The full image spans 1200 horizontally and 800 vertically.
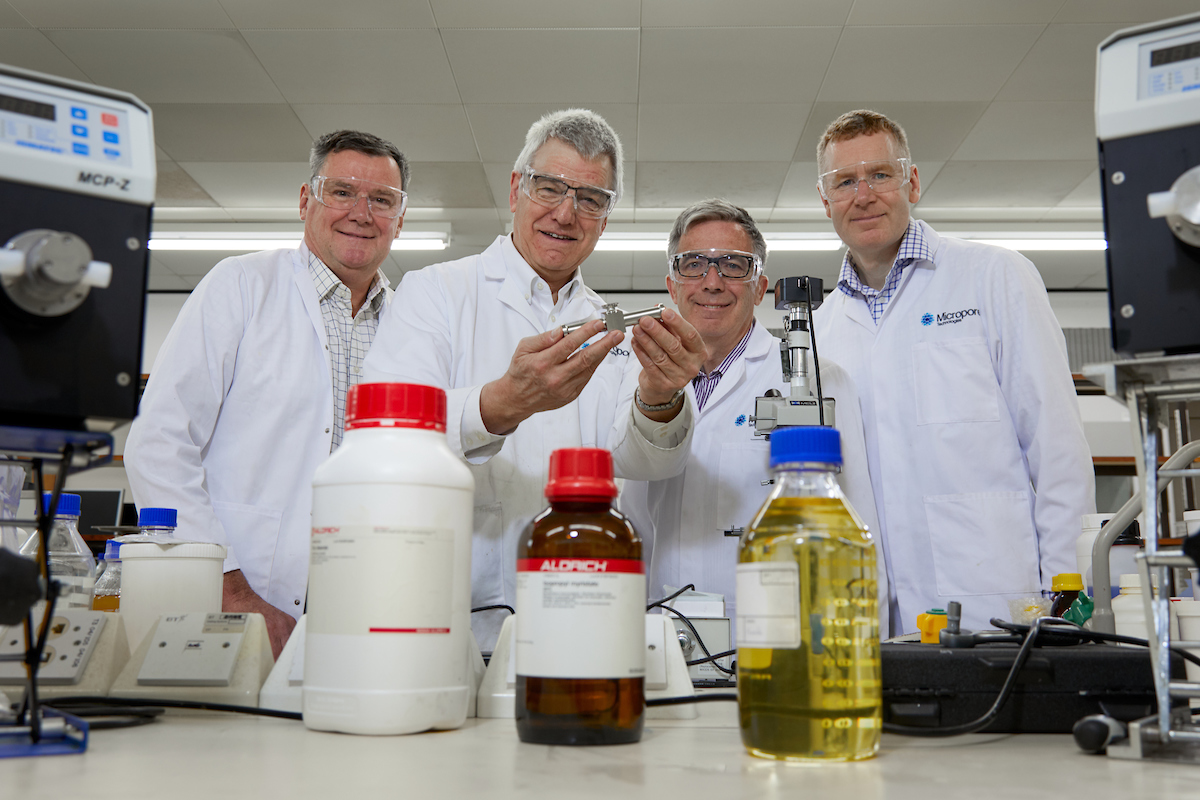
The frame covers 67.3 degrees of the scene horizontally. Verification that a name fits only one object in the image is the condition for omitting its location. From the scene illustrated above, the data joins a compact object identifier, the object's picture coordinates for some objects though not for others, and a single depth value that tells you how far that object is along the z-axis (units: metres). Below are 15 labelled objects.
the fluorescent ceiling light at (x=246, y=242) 5.63
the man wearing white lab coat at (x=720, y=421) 1.95
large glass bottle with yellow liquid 0.60
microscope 1.43
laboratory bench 0.52
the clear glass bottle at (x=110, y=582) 1.37
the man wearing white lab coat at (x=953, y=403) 1.97
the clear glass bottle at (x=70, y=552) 1.23
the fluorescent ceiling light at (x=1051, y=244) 5.69
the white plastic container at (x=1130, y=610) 0.97
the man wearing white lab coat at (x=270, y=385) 1.91
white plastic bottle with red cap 0.67
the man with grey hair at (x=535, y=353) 1.32
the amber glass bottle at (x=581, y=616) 0.64
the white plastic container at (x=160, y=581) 1.05
